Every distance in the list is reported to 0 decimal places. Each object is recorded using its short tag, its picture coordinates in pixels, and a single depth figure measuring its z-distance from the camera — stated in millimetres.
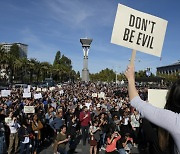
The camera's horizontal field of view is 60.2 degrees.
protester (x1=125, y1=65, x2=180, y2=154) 888
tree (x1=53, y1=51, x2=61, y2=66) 78067
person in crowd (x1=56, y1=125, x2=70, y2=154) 4773
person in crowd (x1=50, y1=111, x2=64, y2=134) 6394
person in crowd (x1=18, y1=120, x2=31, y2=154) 5337
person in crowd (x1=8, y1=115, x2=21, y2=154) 5641
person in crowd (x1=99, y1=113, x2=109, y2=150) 6565
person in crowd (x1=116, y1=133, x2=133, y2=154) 5000
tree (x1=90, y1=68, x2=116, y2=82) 73082
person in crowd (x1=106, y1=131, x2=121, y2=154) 4740
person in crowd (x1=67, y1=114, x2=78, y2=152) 6093
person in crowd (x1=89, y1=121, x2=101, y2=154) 5768
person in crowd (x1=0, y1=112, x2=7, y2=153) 5245
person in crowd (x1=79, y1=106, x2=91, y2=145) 7217
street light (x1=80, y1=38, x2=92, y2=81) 63357
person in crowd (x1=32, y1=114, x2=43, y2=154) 5724
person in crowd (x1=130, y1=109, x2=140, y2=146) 6569
